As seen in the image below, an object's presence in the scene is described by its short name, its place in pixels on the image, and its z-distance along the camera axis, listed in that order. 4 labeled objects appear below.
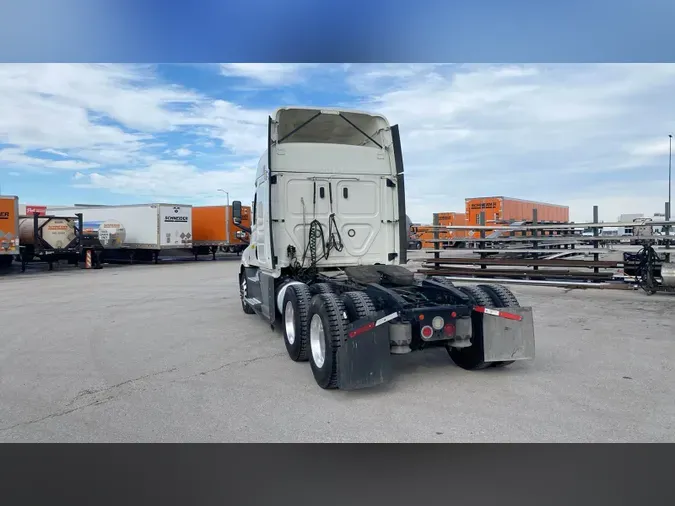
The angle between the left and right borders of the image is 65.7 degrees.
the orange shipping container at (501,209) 34.66
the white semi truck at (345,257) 5.61
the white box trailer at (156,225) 27.78
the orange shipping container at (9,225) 21.62
